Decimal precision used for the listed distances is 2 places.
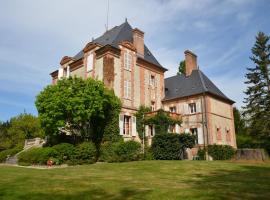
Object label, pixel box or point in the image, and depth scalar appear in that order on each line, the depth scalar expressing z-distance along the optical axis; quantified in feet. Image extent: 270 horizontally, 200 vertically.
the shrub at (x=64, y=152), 64.03
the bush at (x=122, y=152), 66.62
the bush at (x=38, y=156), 63.41
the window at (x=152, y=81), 92.18
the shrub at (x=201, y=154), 82.96
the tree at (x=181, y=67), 131.20
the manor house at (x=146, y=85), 80.13
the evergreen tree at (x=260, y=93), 102.22
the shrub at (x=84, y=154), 64.29
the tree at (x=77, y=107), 66.18
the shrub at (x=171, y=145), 68.95
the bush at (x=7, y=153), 81.92
